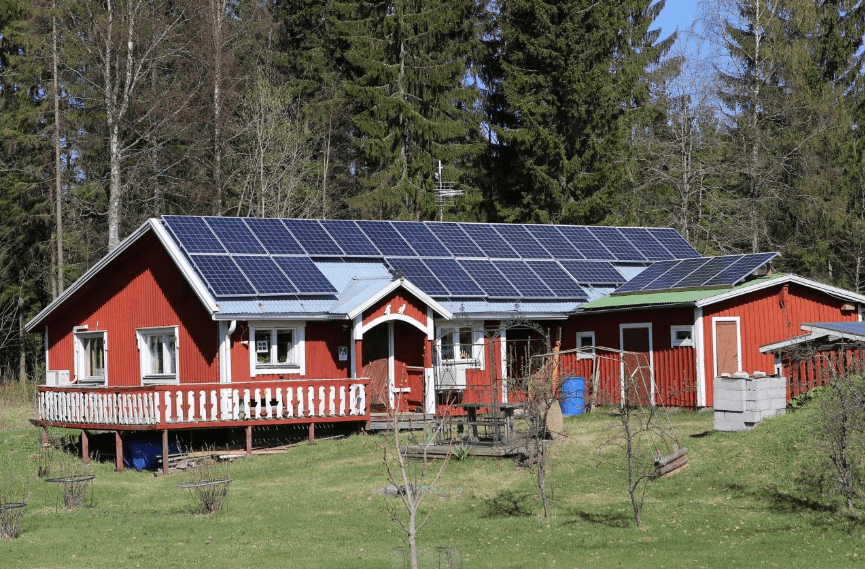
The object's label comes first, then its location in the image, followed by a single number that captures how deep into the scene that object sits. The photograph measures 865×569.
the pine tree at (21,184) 45.47
